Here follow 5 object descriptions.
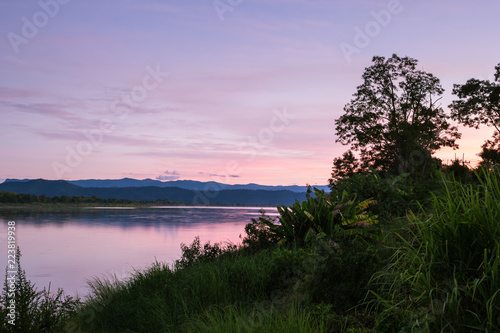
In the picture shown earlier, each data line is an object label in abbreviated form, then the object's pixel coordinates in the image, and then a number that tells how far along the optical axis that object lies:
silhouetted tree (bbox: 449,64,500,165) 35.19
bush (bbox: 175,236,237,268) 11.04
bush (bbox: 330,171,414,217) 11.85
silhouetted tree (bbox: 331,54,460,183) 29.08
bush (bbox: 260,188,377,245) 9.48
